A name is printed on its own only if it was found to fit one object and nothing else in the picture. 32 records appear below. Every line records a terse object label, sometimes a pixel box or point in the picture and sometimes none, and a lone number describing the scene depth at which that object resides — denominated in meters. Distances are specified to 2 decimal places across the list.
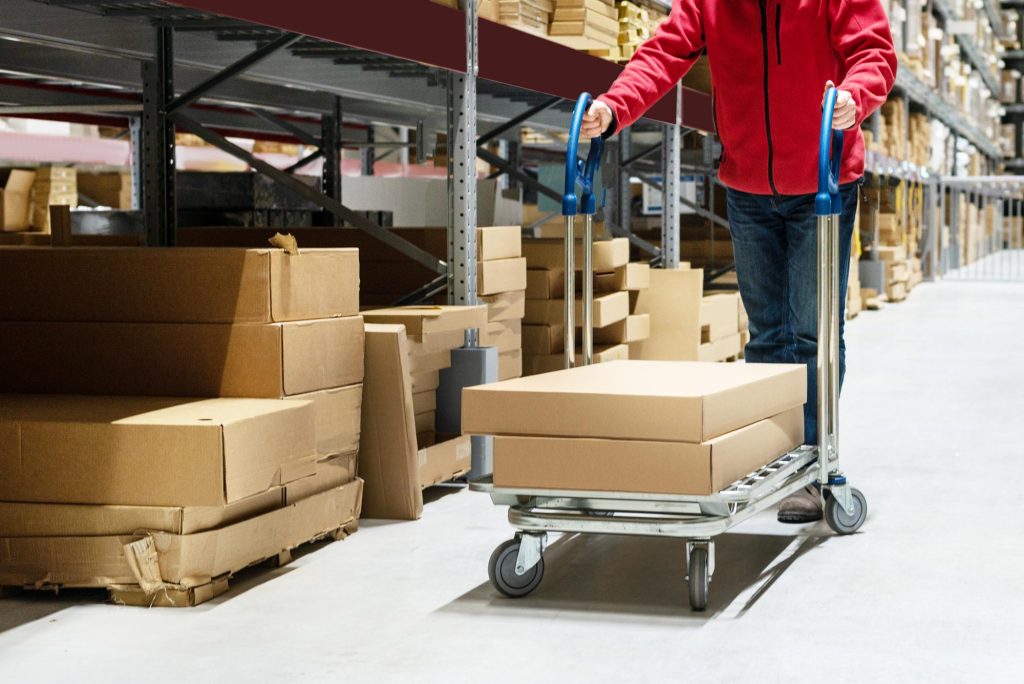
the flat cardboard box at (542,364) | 5.55
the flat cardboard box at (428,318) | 4.14
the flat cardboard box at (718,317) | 7.03
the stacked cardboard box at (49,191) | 6.95
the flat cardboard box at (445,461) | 4.14
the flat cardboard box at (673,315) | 6.76
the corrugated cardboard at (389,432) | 3.87
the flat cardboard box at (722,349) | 7.04
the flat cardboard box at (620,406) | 2.84
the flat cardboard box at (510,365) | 5.02
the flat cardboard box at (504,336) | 4.87
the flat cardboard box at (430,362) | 4.15
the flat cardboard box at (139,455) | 2.92
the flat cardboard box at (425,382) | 4.18
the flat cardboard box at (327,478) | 3.43
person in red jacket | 3.56
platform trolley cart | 2.88
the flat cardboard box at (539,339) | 5.54
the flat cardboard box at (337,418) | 3.55
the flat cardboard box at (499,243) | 4.74
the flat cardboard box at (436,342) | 4.13
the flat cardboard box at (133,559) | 2.96
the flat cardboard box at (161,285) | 3.39
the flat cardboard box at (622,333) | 6.04
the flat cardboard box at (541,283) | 5.52
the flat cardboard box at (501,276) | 4.73
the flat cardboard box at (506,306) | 4.89
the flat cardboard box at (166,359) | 3.39
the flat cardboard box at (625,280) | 6.03
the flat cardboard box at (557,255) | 5.54
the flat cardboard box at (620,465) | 2.84
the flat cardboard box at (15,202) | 6.41
